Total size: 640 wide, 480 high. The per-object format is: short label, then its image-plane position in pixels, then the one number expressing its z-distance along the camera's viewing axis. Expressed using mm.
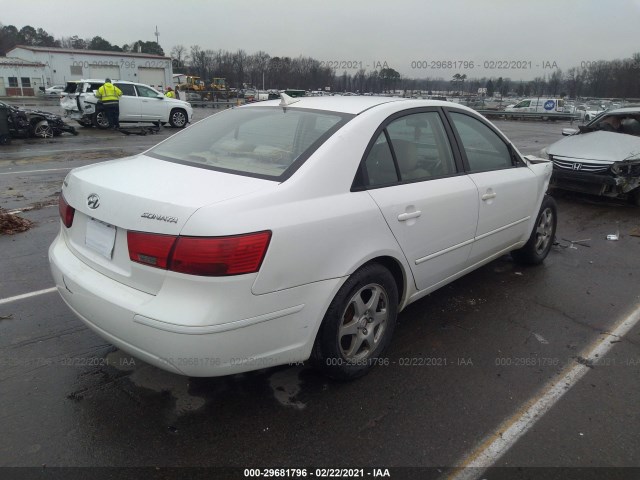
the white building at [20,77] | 50812
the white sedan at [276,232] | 2121
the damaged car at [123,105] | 17906
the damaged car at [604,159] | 7160
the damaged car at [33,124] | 14367
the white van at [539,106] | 34562
